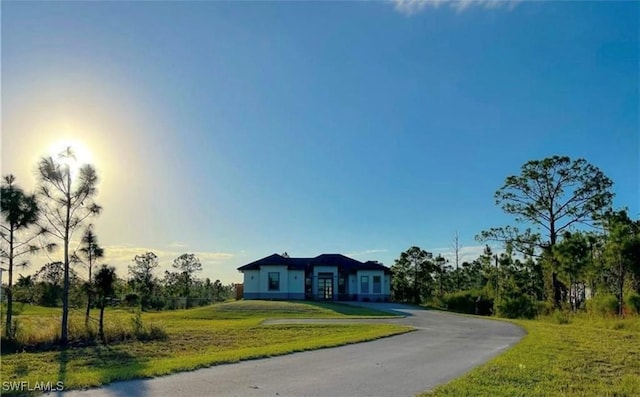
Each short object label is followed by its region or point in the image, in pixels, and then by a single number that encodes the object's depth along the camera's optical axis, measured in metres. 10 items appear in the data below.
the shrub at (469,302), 34.53
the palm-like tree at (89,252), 15.46
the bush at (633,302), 22.55
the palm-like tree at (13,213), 14.21
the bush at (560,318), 23.40
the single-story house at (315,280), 42.44
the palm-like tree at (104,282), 15.47
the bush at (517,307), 28.91
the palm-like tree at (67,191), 14.19
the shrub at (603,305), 23.91
